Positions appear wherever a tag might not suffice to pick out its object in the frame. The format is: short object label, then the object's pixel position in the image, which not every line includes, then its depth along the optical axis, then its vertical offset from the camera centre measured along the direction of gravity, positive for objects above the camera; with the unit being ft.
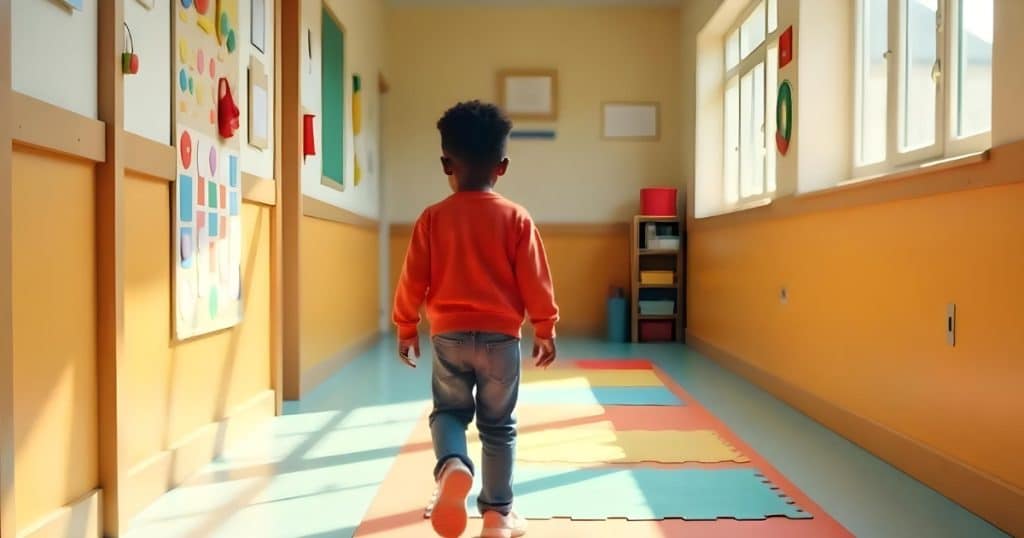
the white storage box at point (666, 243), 19.40 +0.41
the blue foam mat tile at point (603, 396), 11.82 -2.07
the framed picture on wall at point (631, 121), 21.02 +3.61
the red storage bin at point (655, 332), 19.89 -1.78
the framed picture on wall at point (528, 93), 20.93 +4.33
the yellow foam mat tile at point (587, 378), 13.47 -2.06
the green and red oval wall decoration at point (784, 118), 11.78 +2.12
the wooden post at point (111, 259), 5.96 -0.01
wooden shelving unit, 19.58 -0.22
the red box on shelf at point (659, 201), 19.69 +1.43
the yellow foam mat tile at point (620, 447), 8.52 -2.10
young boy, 5.79 -0.25
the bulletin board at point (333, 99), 13.97 +2.88
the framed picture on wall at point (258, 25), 9.82 +2.88
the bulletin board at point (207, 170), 7.57 +0.90
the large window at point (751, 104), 14.42 +3.14
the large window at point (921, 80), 8.02 +2.03
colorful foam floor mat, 6.43 -2.10
